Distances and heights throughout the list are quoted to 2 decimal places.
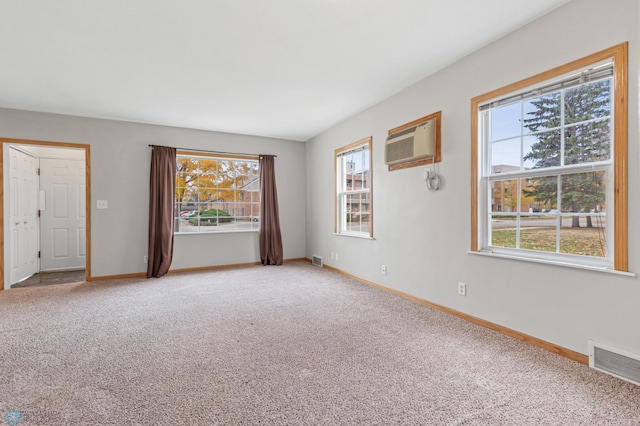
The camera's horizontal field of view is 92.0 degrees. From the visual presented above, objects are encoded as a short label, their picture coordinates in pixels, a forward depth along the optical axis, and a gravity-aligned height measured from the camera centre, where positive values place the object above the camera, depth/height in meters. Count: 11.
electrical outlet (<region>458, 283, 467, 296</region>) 2.93 -0.73
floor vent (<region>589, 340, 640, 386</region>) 1.86 -0.94
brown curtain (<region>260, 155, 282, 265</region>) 5.76 -0.07
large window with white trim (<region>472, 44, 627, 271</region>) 1.98 +0.35
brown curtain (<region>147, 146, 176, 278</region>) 4.88 +0.03
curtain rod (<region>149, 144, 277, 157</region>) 5.23 +1.10
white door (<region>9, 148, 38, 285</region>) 4.40 -0.01
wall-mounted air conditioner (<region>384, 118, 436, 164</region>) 3.18 +0.76
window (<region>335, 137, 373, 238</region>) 4.47 +0.36
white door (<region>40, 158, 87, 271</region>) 5.35 -0.02
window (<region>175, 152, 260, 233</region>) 5.35 +0.37
